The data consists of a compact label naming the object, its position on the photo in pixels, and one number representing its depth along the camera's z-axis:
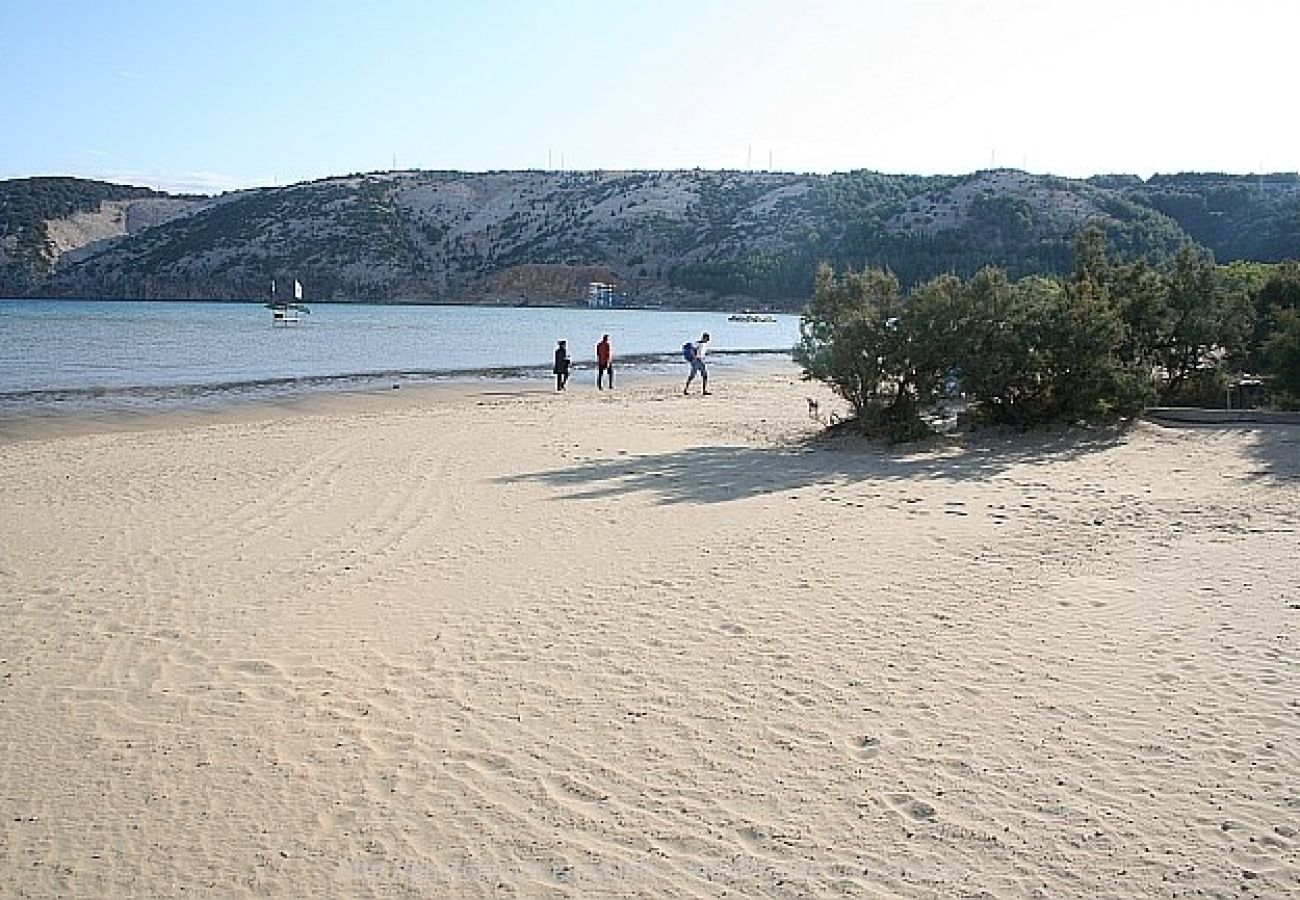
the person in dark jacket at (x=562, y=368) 27.56
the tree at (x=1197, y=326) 17.23
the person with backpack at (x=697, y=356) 26.89
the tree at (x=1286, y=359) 15.55
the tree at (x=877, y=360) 15.05
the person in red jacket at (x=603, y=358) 27.19
